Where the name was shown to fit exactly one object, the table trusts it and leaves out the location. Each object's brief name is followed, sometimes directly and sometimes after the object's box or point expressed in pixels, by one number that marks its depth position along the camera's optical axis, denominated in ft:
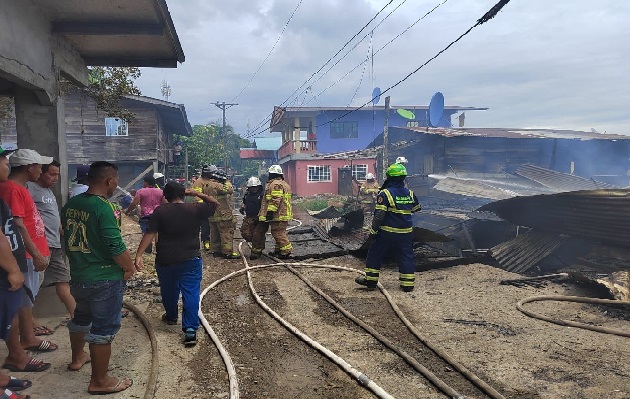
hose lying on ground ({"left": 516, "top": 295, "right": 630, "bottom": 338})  15.41
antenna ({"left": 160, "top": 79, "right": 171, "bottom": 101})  197.67
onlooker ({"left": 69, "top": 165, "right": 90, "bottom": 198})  15.42
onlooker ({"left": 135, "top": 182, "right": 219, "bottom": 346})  14.89
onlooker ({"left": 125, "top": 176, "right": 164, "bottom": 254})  27.96
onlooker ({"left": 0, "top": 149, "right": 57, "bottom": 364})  11.38
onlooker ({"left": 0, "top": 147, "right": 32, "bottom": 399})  9.73
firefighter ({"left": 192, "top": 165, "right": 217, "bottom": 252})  30.42
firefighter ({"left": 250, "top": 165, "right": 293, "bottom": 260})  29.94
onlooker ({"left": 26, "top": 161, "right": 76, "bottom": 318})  14.20
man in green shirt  10.68
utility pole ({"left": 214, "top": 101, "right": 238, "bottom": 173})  162.34
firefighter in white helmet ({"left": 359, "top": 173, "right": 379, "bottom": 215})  53.62
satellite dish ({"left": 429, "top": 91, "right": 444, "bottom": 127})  70.54
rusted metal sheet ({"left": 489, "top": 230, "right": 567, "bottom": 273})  26.27
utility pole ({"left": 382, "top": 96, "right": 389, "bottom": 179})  66.65
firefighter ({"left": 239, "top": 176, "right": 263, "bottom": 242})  32.22
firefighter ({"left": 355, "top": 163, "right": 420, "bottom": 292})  21.98
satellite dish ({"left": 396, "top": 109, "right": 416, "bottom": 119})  84.89
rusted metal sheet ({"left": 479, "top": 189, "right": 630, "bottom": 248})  23.18
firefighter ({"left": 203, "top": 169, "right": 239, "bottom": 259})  30.58
